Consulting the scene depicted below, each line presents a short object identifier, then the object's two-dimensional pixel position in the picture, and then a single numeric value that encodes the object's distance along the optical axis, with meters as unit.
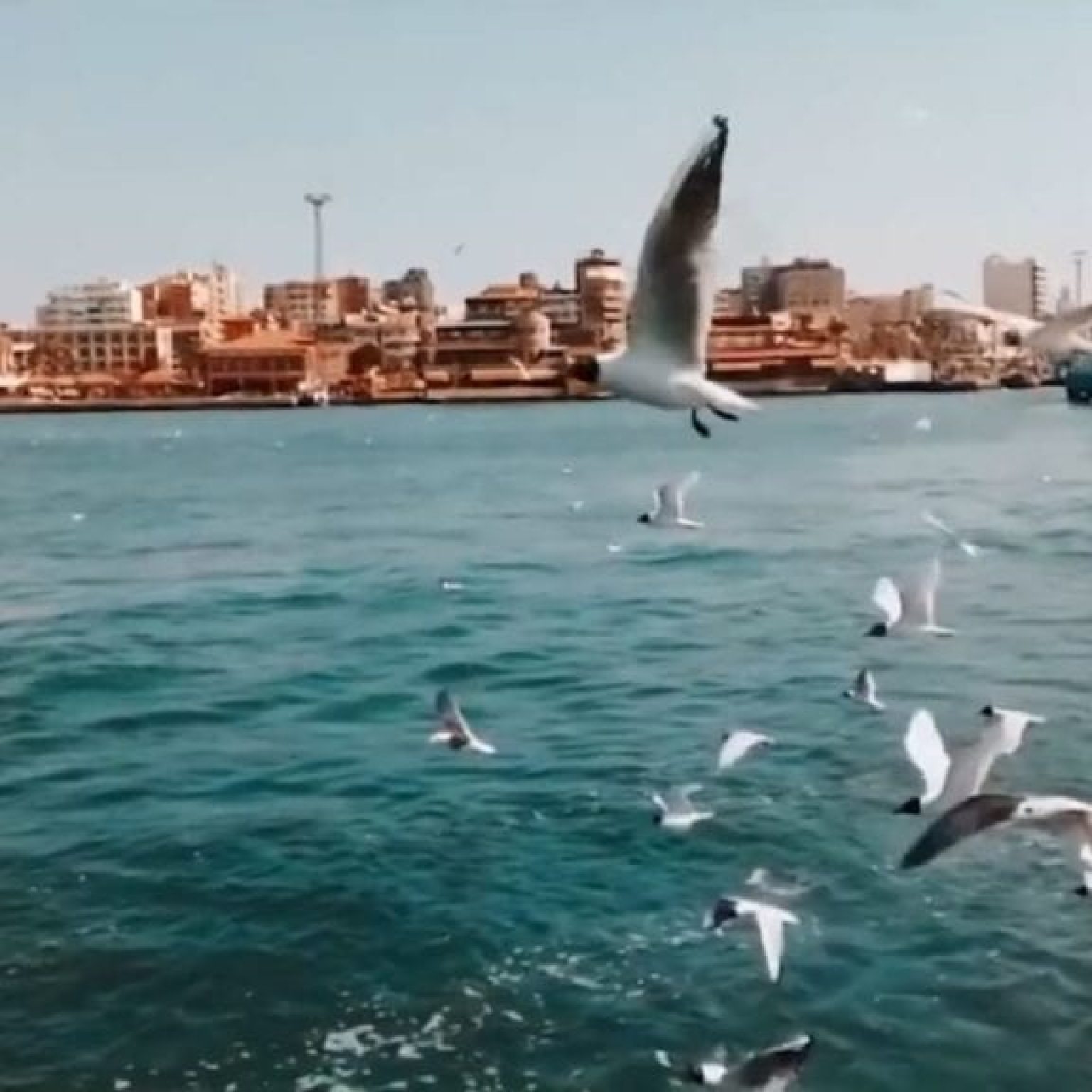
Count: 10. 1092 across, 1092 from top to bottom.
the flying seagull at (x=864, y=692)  8.34
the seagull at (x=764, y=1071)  5.38
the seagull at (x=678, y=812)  7.96
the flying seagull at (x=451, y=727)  7.79
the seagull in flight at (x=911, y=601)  8.66
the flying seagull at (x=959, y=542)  17.47
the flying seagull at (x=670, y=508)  8.69
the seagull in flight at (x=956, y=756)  6.04
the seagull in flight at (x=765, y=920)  5.82
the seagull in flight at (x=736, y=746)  8.38
